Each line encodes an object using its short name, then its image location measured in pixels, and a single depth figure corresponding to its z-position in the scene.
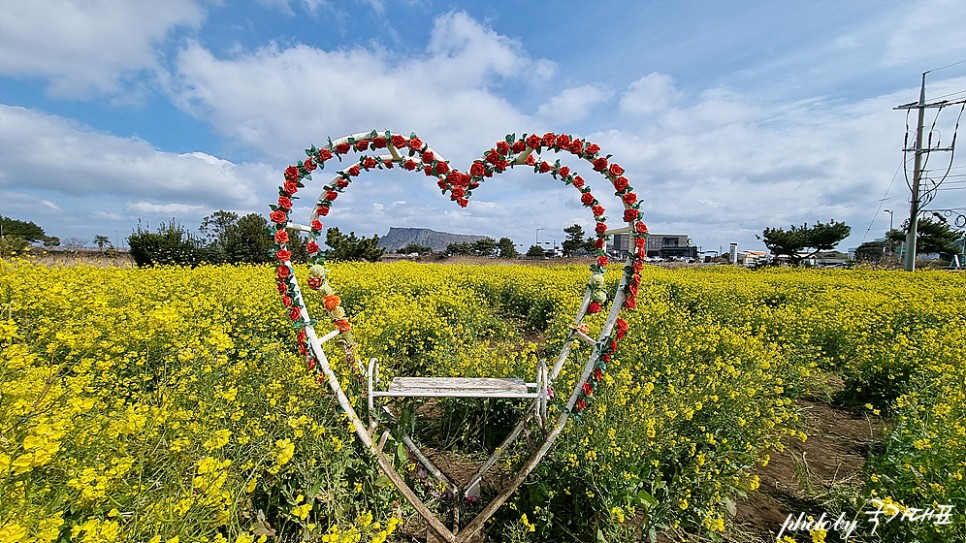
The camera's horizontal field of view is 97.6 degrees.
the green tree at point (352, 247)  17.77
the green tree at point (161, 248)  12.52
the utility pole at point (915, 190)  14.26
